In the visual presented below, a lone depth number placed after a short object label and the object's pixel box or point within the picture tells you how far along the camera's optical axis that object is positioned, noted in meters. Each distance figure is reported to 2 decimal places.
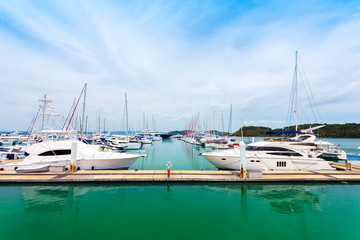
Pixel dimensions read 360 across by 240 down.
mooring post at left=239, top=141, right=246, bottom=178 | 15.35
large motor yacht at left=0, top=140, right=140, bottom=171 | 17.77
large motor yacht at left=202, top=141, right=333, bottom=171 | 18.98
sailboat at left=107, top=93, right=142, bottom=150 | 44.62
